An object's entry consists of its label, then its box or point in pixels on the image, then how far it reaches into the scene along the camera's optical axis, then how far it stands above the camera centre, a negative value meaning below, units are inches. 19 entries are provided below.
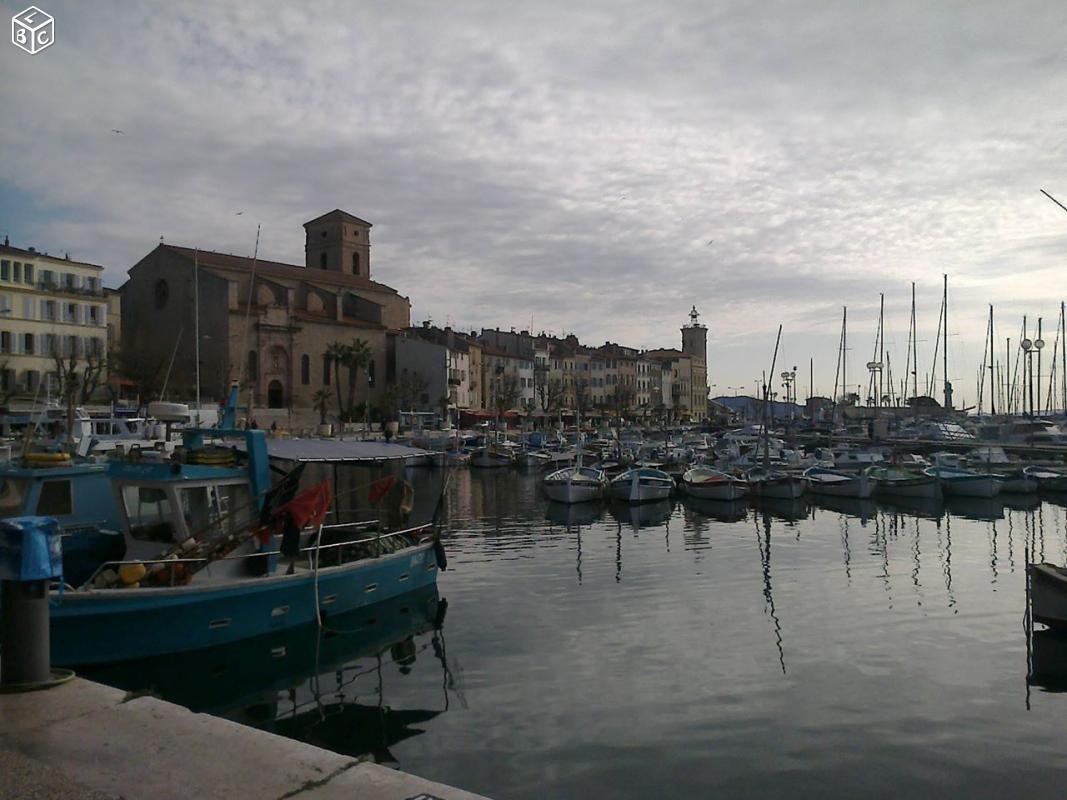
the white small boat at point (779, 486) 1724.9 -171.5
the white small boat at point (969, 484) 1764.3 -170.1
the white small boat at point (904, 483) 1753.2 -170.3
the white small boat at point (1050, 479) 1856.5 -167.8
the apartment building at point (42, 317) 2667.3 +249.4
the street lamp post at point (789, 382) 3432.8 +68.6
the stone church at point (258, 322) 3304.6 +305.5
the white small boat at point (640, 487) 1699.1 -171.2
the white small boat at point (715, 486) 1705.2 -172.0
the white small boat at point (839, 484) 1759.4 -173.6
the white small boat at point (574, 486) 1672.0 -168.8
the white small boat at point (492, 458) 2608.3 -178.1
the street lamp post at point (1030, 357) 2128.4 +126.0
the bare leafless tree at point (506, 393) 4163.4 +25.1
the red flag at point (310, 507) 601.0 -75.5
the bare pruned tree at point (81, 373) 2190.5 +63.7
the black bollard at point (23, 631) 329.4 -88.2
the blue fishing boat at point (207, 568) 542.0 -117.8
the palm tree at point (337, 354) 3565.5 +175.1
